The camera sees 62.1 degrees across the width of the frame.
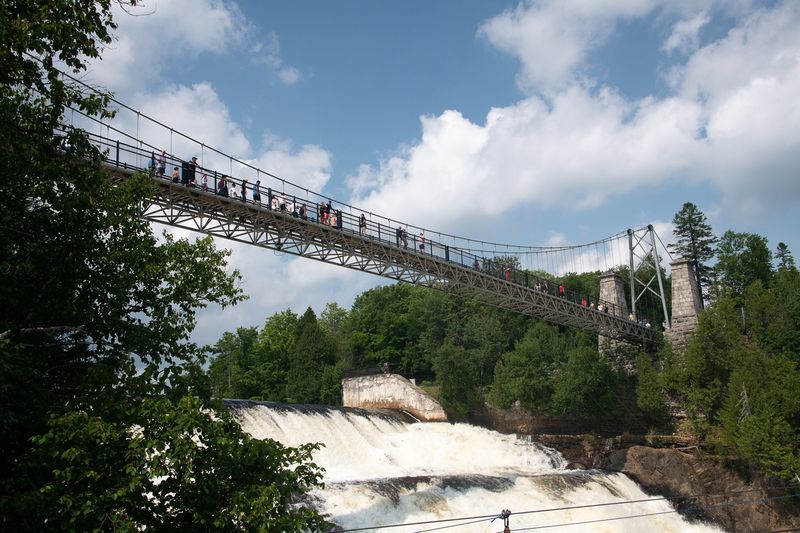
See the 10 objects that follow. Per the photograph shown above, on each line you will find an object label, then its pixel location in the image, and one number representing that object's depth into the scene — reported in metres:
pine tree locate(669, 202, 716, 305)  54.47
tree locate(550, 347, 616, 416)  34.88
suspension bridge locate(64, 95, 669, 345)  20.73
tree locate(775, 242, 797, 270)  53.81
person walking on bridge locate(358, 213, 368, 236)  26.72
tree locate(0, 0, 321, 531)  8.15
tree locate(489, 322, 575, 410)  35.75
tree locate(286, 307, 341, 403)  48.22
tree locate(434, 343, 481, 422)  37.31
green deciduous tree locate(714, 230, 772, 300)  49.91
